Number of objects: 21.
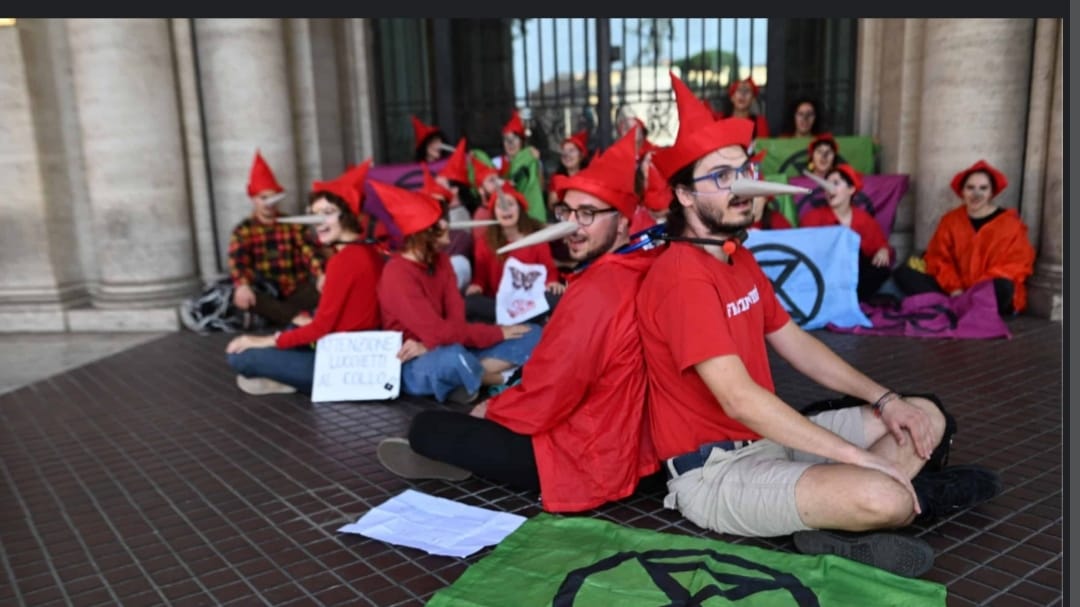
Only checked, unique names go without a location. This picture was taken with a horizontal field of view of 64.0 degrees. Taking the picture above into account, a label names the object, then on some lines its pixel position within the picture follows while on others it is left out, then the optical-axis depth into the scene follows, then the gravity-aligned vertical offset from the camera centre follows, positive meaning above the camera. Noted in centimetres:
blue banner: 685 -115
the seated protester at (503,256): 646 -92
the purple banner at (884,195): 830 -71
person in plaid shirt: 742 -105
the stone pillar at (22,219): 761 -64
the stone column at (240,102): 846 +37
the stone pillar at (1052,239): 699 -104
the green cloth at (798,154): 882 -33
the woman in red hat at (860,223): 726 -86
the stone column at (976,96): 758 +17
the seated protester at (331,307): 524 -102
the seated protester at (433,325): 482 -109
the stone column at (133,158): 767 -12
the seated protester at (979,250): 695 -107
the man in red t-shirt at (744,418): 284 -104
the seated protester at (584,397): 328 -102
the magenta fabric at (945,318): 640 -150
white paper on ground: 326 -152
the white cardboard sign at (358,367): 514 -136
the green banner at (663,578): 271 -146
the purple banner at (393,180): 906 -48
